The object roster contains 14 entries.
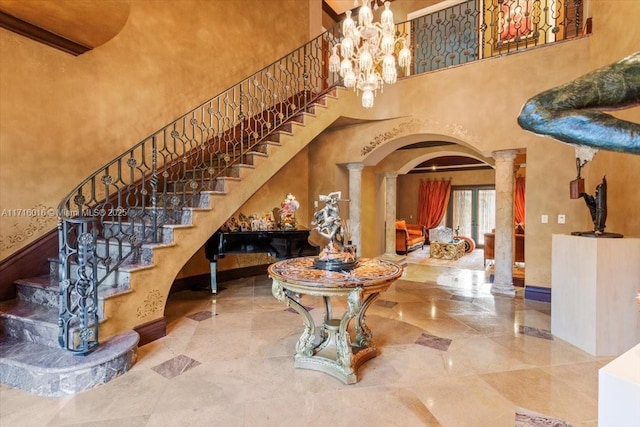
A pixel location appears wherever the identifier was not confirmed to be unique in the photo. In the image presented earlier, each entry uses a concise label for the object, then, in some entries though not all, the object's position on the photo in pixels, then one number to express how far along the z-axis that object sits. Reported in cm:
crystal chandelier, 342
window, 1099
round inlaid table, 218
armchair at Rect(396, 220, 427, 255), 842
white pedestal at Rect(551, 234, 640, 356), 266
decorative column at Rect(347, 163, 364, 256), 616
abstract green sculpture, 64
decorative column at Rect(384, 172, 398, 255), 782
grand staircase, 227
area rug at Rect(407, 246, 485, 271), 697
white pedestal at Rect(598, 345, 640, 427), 69
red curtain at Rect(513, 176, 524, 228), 1011
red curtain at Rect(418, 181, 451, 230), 1150
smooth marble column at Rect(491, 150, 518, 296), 468
